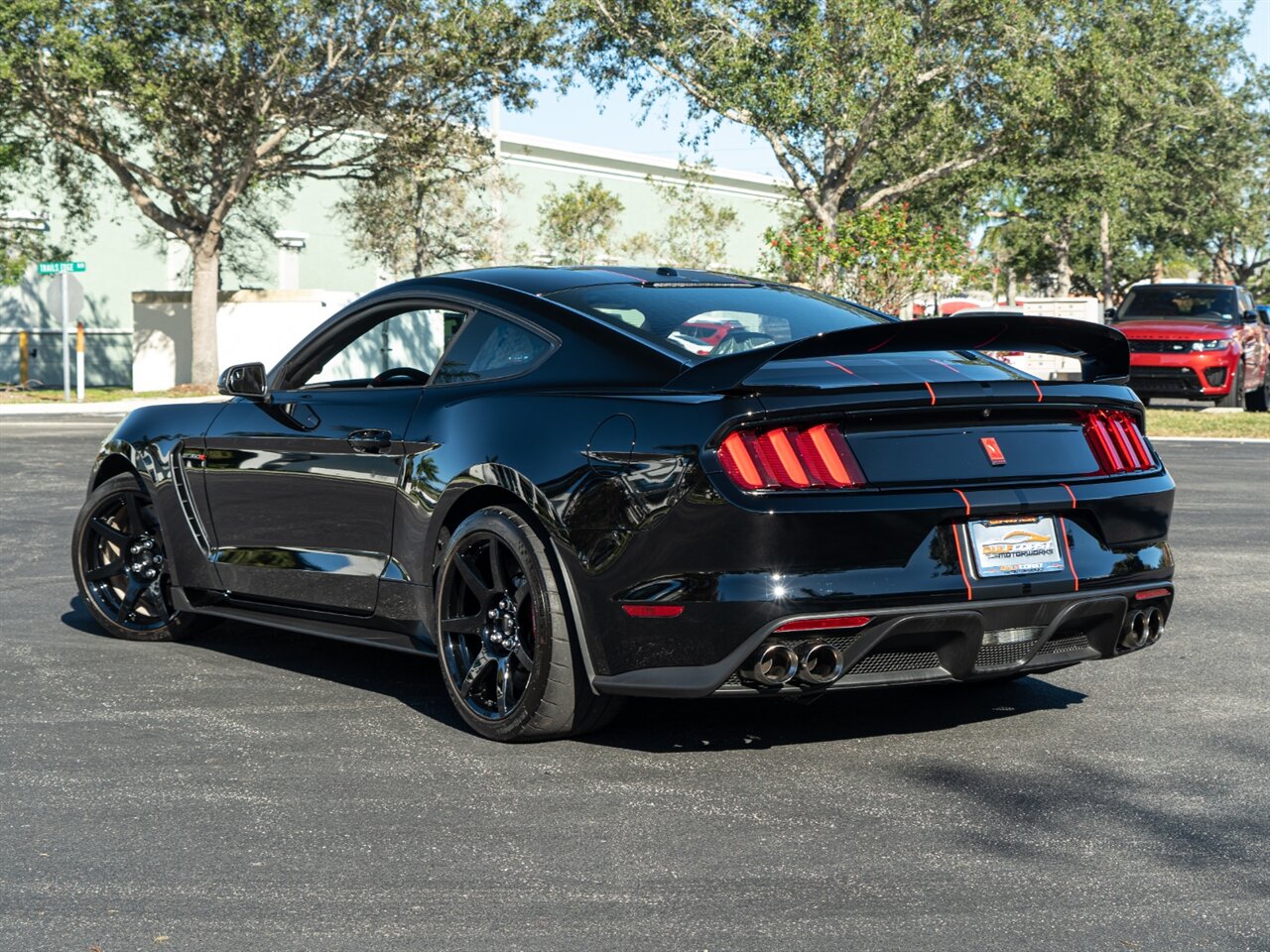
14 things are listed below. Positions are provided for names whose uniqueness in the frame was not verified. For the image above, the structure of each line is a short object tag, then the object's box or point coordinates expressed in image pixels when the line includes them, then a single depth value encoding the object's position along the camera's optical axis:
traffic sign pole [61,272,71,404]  31.37
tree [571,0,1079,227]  32.78
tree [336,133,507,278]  45.00
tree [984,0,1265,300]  36.00
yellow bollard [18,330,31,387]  39.38
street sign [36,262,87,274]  31.06
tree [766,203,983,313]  28.36
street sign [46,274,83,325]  31.97
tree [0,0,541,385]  30.81
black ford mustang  4.81
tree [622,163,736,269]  53.78
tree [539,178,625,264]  51.06
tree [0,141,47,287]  33.25
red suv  25.12
